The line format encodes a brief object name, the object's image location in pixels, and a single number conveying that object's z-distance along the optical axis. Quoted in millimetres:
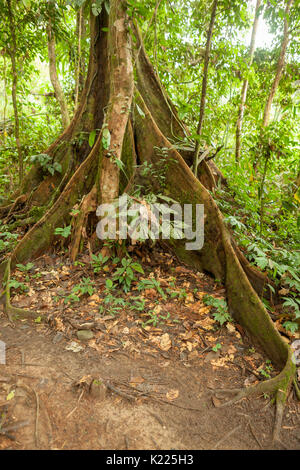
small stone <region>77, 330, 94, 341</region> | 2711
